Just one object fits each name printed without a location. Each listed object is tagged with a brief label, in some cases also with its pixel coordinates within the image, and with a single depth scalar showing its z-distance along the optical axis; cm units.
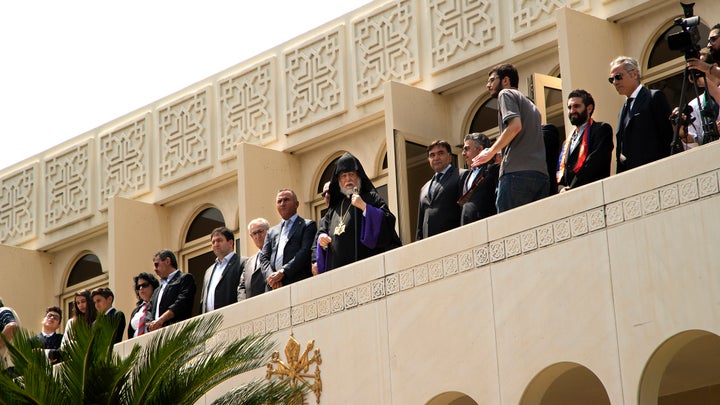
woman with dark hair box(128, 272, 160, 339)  1814
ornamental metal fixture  1542
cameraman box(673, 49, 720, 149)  1234
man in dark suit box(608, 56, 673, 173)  1311
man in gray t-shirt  1386
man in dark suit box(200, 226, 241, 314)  1730
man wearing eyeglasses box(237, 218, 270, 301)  1689
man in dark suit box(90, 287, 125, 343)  1844
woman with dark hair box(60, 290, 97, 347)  1830
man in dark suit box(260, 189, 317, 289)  1627
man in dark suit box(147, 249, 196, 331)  1727
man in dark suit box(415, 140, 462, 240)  1508
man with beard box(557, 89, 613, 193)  1359
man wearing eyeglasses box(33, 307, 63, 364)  1925
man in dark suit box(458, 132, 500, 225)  1461
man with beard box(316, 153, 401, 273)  1546
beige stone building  1271
